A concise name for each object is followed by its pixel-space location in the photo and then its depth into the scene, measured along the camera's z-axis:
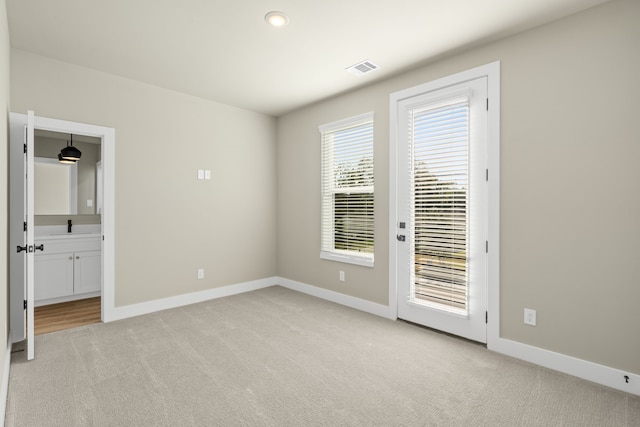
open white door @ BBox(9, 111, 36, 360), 2.95
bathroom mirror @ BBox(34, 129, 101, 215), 4.58
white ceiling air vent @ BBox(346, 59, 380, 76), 3.26
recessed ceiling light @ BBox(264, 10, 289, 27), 2.44
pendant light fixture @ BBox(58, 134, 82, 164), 4.59
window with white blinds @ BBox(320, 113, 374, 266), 3.92
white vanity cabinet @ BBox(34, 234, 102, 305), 4.12
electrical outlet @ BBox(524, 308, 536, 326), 2.61
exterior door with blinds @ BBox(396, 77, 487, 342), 2.92
